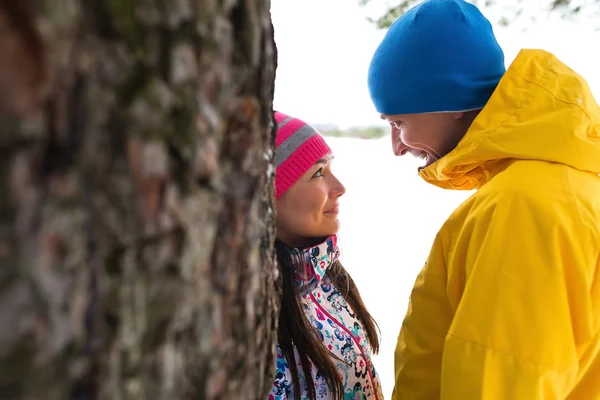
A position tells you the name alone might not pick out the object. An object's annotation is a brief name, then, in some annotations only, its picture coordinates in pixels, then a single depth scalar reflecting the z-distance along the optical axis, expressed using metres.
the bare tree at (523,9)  3.24
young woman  1.58
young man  1.12
